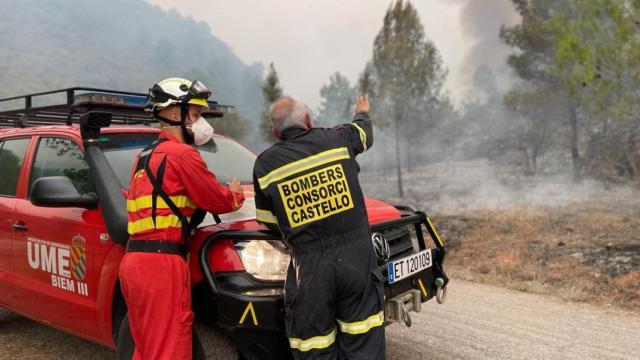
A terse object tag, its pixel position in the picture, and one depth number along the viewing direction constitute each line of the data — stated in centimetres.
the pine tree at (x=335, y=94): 7438
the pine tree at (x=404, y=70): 1809
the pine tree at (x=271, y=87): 1861
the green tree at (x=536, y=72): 1684
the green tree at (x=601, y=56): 749
